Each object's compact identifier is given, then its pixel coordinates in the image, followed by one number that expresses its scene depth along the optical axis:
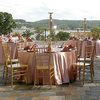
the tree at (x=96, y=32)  7.62
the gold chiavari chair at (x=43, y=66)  3.68
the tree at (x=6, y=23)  10.01
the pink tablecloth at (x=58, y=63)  3.75
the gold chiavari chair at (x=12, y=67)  3.81
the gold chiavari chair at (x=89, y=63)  3.94
